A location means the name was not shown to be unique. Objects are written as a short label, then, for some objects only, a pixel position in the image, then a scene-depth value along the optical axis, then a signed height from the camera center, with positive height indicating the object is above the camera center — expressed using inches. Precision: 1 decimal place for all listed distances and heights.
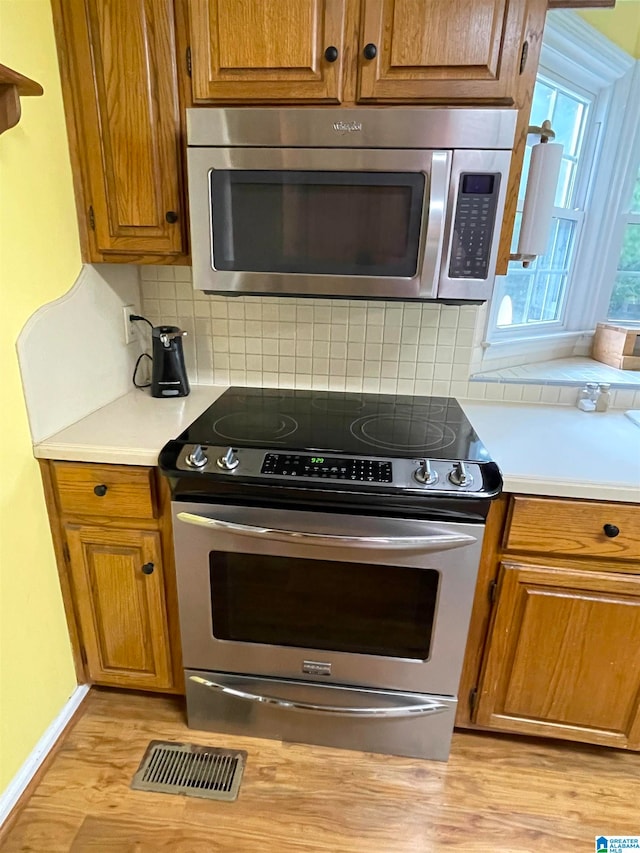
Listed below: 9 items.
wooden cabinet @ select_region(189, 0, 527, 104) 46.3 +17.5
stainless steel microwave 47.4 +4.1
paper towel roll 53.9 +5.5
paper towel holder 53.5 +12.0
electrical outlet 67.0 -11.9
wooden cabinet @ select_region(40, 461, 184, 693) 52.4 -35.5
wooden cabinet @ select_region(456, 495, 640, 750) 47.8 -36.0
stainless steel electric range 47.4 -31.5
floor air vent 53.5 -55.9
